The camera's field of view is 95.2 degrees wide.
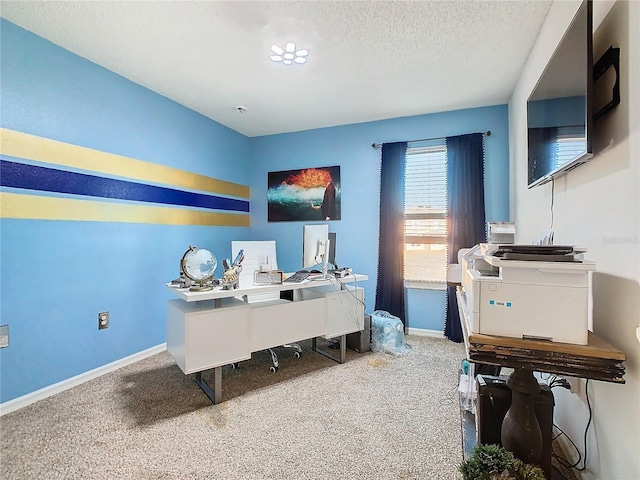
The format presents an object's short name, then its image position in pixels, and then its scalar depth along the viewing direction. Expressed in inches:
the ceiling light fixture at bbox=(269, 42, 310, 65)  88.1
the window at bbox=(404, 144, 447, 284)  137.7
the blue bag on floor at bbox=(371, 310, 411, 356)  119.4
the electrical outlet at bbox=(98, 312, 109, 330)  99.0
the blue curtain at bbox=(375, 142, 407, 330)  141.5
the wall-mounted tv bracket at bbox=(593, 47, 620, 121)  43.6
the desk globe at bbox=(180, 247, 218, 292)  82.4
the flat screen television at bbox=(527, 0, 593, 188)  46.5
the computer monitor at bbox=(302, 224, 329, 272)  101.8
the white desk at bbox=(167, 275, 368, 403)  78.1
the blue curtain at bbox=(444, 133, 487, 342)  128.6
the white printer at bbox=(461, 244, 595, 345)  41.6
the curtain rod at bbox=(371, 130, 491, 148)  128.7
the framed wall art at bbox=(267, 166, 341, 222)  157.6
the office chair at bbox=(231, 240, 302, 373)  119.2
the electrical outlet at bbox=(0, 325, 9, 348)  77.0
